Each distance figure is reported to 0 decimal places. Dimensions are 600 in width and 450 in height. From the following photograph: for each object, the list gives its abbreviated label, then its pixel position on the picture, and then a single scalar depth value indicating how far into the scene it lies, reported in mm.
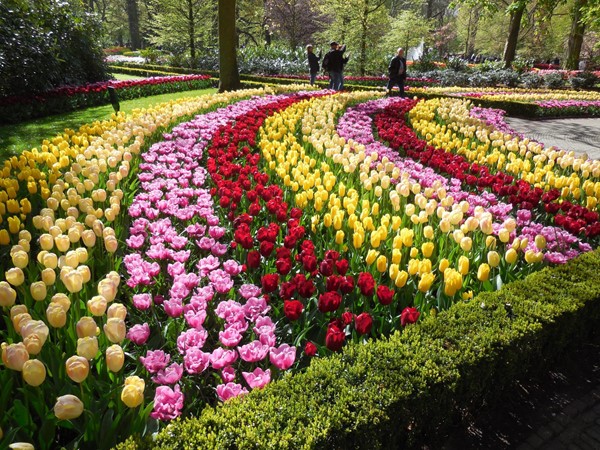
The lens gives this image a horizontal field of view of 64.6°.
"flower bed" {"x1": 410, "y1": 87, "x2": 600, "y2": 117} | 14570
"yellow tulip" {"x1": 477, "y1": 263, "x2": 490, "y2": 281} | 3062
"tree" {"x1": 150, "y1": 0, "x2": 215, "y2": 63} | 27797
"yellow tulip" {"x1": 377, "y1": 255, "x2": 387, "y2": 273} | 3043
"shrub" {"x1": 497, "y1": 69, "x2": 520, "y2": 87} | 22922
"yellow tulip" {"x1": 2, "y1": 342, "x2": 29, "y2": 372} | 1816
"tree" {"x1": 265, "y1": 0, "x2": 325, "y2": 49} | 37312
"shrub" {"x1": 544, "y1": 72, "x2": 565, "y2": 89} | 22969
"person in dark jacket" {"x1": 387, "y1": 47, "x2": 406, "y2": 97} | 14320
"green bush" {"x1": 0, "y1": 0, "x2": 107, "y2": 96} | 12391
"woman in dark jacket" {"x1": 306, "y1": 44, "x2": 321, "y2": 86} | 16884
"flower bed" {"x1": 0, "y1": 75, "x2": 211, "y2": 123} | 11680
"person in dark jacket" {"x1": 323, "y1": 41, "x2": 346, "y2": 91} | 15031
